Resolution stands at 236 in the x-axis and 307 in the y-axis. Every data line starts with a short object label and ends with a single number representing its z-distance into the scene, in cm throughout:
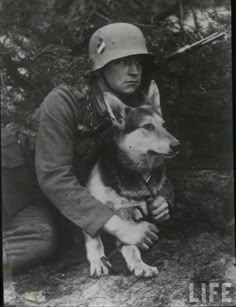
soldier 478
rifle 491
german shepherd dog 481
